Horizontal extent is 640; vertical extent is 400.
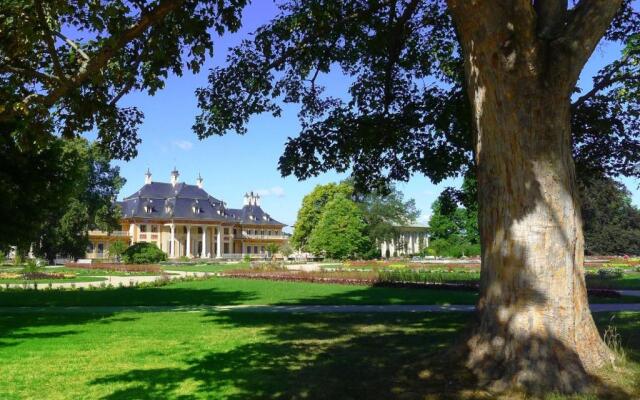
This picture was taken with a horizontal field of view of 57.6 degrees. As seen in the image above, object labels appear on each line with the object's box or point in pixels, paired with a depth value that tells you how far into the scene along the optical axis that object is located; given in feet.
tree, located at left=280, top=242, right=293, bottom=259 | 255.50
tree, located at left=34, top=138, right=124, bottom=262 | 179.42
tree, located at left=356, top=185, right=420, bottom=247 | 255.09
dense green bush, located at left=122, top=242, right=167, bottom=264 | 157.69
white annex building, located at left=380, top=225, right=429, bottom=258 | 282.50
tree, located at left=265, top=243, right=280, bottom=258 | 227.81
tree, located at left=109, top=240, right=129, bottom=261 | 177.60
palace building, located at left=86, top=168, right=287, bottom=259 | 280.92
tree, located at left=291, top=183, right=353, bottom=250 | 256.32
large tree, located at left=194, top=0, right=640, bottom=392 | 20.40
